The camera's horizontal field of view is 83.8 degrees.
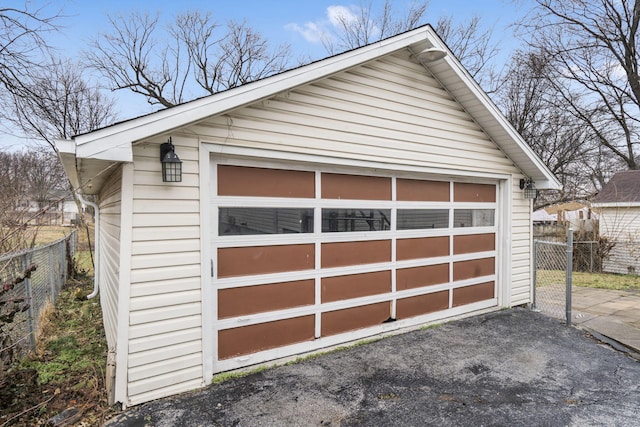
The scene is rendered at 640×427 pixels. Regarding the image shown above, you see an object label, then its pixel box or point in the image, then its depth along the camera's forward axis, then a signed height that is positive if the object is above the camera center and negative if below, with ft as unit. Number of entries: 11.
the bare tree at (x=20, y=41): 21.72 +10.47
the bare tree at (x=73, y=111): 50.51 +17.17
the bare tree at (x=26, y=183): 18.25 +2.21
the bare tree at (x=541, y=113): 56.80 +15.32
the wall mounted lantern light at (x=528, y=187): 21.02 +1.26
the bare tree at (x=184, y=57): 60.03 +26.84
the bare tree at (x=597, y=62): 51.83 +22.62
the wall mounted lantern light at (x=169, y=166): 10.73 +1.30
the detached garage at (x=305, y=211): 10.82 -0.11
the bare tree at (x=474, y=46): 55.72 +25.83
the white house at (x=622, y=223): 40.39 -1.73
